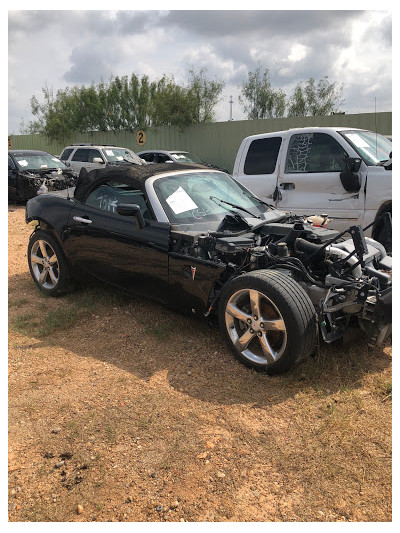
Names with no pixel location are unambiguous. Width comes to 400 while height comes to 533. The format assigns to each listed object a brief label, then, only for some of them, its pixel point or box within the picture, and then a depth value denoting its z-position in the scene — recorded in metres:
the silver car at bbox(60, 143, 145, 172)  16.27
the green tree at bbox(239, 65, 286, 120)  27.03
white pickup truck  6.25
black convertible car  3.51
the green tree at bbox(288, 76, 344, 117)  25.12
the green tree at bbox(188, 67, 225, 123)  26.59
